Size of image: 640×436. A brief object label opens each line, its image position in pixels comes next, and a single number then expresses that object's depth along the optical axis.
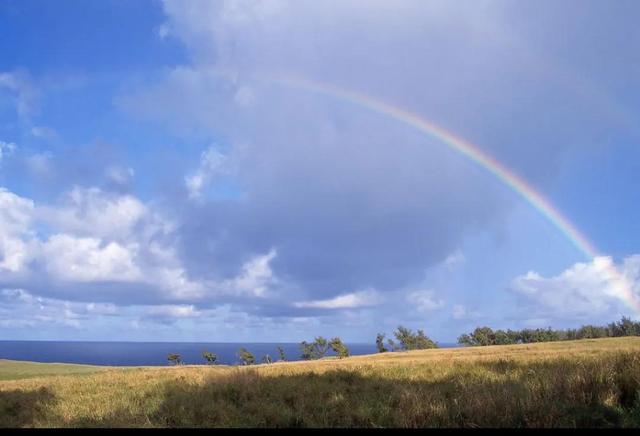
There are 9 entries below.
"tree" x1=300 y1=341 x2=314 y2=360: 169.00
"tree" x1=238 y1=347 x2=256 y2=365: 142.00
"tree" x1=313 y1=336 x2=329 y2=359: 167.88
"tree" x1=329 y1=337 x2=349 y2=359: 145.75
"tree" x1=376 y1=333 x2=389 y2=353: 164.10
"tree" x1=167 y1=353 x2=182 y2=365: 155.25
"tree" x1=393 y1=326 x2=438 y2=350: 163.50
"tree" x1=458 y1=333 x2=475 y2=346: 178.38
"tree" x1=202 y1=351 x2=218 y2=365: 158.75
